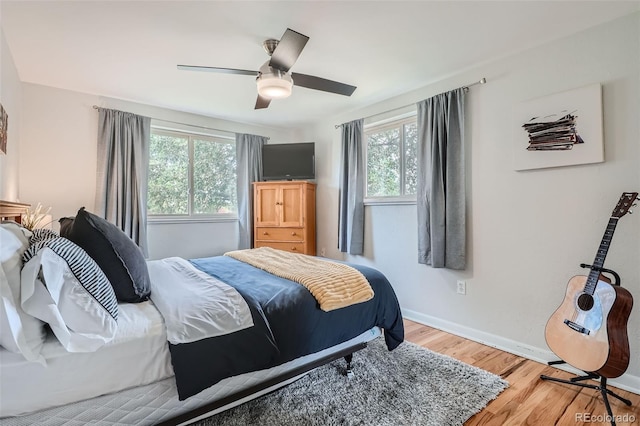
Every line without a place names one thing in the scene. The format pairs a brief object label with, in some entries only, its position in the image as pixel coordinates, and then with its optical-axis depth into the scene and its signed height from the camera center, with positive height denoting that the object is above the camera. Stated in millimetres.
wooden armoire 4074 -25
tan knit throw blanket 1740 -394
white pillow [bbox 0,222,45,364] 993 -338
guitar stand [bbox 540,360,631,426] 1641 -1048
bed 1066 -587
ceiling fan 1877 +1021
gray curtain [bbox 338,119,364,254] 3689 +275
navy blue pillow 1427 -185
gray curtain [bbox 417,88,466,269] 2740 +276
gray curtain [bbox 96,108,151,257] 3318 +487
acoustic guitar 1685 -641
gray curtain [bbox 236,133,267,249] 4320 +488
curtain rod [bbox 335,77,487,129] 2621 +1140
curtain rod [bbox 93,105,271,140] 3722 +1162
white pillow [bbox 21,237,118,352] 1067 -306
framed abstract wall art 2057 +599
